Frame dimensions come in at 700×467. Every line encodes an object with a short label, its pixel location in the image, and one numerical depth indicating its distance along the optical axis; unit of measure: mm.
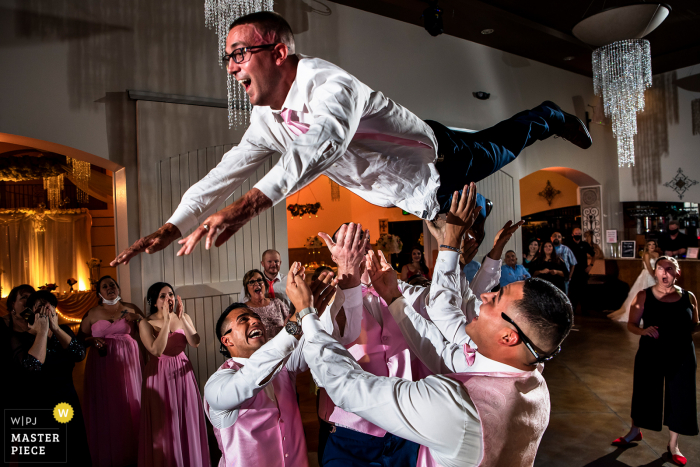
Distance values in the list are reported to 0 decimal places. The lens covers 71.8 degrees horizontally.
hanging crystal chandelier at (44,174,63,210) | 9289
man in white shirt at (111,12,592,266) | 1124
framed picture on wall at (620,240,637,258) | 9516
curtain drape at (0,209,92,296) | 9828
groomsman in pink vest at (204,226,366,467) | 1865
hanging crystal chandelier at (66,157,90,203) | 7633
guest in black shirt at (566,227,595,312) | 8875
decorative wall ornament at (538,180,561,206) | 12695
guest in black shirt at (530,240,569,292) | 7426
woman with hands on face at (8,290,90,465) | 3000
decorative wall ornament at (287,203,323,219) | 9930
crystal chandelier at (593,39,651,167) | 7625
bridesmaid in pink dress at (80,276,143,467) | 3664
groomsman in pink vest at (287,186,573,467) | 1330
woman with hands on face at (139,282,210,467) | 3311
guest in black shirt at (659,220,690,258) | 8789
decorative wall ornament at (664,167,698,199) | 9711
